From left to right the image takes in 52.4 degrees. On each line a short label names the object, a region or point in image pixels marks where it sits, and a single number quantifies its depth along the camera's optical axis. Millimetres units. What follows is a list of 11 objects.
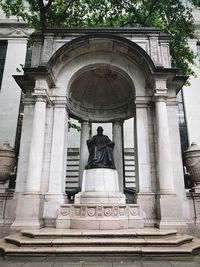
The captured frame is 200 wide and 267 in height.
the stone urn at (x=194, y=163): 8789
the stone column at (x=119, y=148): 11105
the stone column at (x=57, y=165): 8297
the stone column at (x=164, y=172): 7559
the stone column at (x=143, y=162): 8242
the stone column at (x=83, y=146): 11031
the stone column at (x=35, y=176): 7508
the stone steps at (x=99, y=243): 5531
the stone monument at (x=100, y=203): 7302
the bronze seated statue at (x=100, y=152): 9172
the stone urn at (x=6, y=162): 8961
